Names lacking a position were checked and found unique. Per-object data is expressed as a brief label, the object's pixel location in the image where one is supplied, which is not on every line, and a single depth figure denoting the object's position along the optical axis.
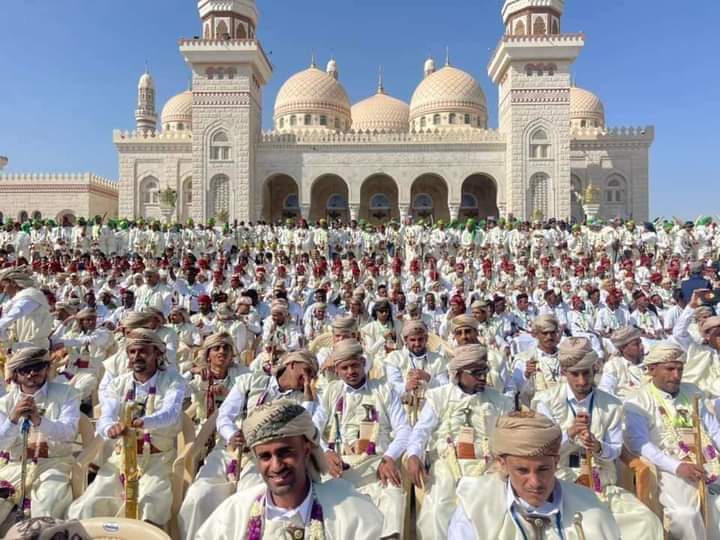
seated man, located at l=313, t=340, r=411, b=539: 3.87
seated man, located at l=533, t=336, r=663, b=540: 3.26
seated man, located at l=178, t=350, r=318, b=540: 3.60
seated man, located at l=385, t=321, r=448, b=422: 4.46
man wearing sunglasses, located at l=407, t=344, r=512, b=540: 3.68
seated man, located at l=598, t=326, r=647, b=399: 4.95
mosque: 28.22
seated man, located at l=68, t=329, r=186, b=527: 3.60
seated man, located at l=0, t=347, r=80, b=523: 3.55
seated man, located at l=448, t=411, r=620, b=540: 2.27
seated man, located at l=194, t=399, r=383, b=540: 2.26
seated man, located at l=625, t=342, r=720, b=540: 3.48
